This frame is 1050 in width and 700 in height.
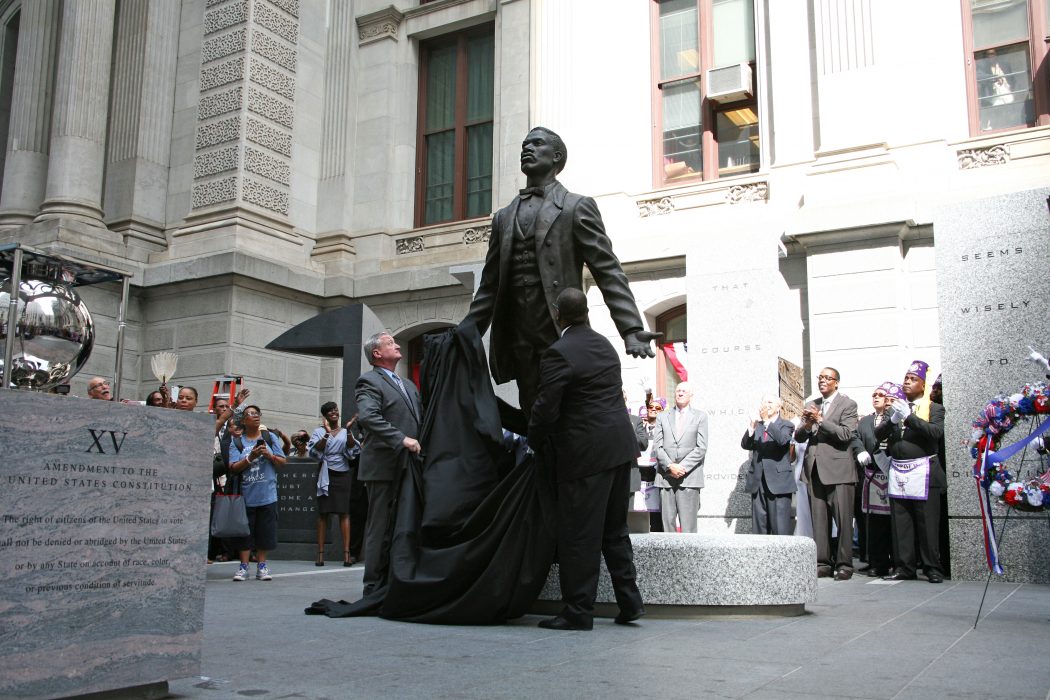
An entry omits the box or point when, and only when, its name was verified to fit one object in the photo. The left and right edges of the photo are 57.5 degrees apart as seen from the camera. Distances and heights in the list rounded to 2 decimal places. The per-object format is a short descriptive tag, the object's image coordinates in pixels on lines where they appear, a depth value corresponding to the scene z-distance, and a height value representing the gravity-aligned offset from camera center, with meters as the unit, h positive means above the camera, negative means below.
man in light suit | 11.12 +0.40
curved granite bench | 6.01 -0.54
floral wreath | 6.34 +0.32
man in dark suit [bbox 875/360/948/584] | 9.11 +0.09
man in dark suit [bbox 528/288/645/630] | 5.53 +0.20
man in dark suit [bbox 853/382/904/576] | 9.69 +0.05
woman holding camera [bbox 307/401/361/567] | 12.24 +0.14
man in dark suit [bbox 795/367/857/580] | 9.76 +0.32
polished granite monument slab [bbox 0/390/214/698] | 3.14 -0.20
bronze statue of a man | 6.29 +1.49
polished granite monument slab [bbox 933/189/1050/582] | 9.02 +1.57
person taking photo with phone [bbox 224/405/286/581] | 9.61 +0.08
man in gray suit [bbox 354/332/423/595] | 6.75 +0.44
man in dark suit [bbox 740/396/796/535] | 10.09 +0.22
